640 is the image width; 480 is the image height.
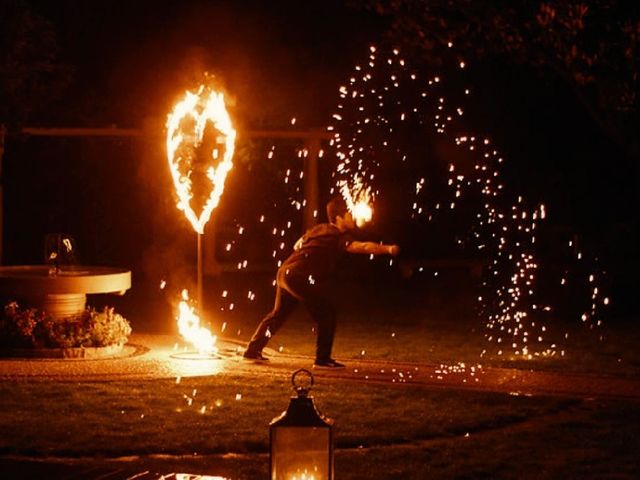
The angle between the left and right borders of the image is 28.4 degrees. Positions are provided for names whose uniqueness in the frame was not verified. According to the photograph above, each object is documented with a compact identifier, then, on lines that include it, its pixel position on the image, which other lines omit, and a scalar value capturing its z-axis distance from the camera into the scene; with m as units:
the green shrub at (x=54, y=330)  13.95
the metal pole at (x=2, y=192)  18.42
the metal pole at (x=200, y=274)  14.77
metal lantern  5.86
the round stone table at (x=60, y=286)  14.16
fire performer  13.20
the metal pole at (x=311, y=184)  24.23
